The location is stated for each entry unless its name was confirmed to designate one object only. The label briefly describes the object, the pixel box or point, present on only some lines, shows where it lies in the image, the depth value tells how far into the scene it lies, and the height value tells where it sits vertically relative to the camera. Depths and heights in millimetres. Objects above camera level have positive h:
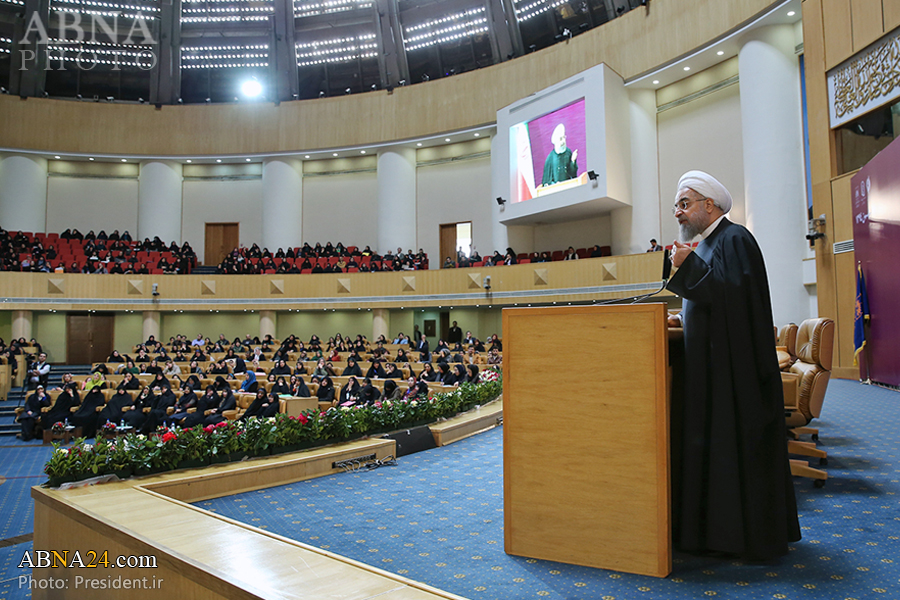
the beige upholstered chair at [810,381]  3928 -407
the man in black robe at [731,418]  2336 -387
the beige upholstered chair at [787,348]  4441 -210
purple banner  8109 +1047
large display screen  16891 +5234
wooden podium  2287 -464
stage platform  2072 -994
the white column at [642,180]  17484 +4351
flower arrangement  4145 -920
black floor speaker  5805 -1151
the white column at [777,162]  12914 +3690
